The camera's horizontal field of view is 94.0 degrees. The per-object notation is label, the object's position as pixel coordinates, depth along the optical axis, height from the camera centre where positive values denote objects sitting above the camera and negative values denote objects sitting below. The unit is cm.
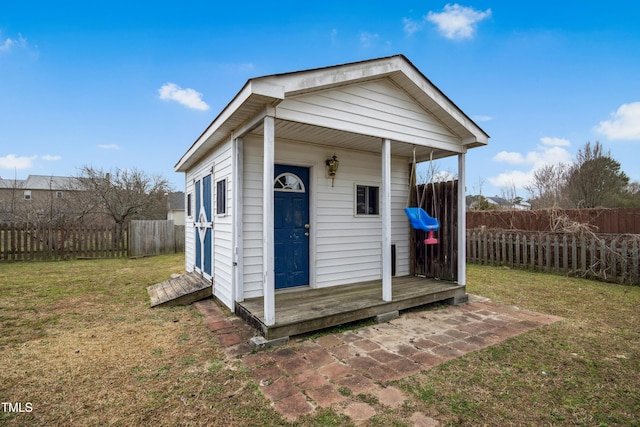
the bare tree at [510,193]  1808 +124
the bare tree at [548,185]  1764 +170
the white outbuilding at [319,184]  345 +49
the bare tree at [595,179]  1645 +191
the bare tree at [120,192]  1476 +120
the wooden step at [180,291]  480 -134
